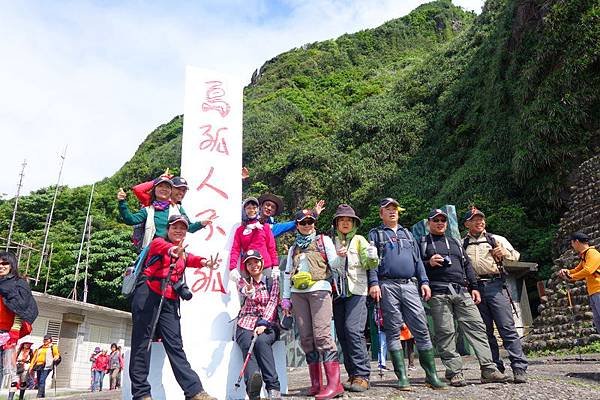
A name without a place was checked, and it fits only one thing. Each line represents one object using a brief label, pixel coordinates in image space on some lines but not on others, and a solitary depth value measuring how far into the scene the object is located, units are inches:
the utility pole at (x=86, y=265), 845.2
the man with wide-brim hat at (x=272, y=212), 201.9
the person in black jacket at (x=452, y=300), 169.0
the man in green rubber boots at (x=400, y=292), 163.9
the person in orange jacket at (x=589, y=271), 197.5
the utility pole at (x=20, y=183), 878.4
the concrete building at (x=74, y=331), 565.0
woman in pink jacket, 180.9
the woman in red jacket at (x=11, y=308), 163.2
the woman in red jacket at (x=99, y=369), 553.6
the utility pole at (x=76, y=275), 844.1
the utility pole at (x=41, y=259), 851.1
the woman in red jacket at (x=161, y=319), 136.7
